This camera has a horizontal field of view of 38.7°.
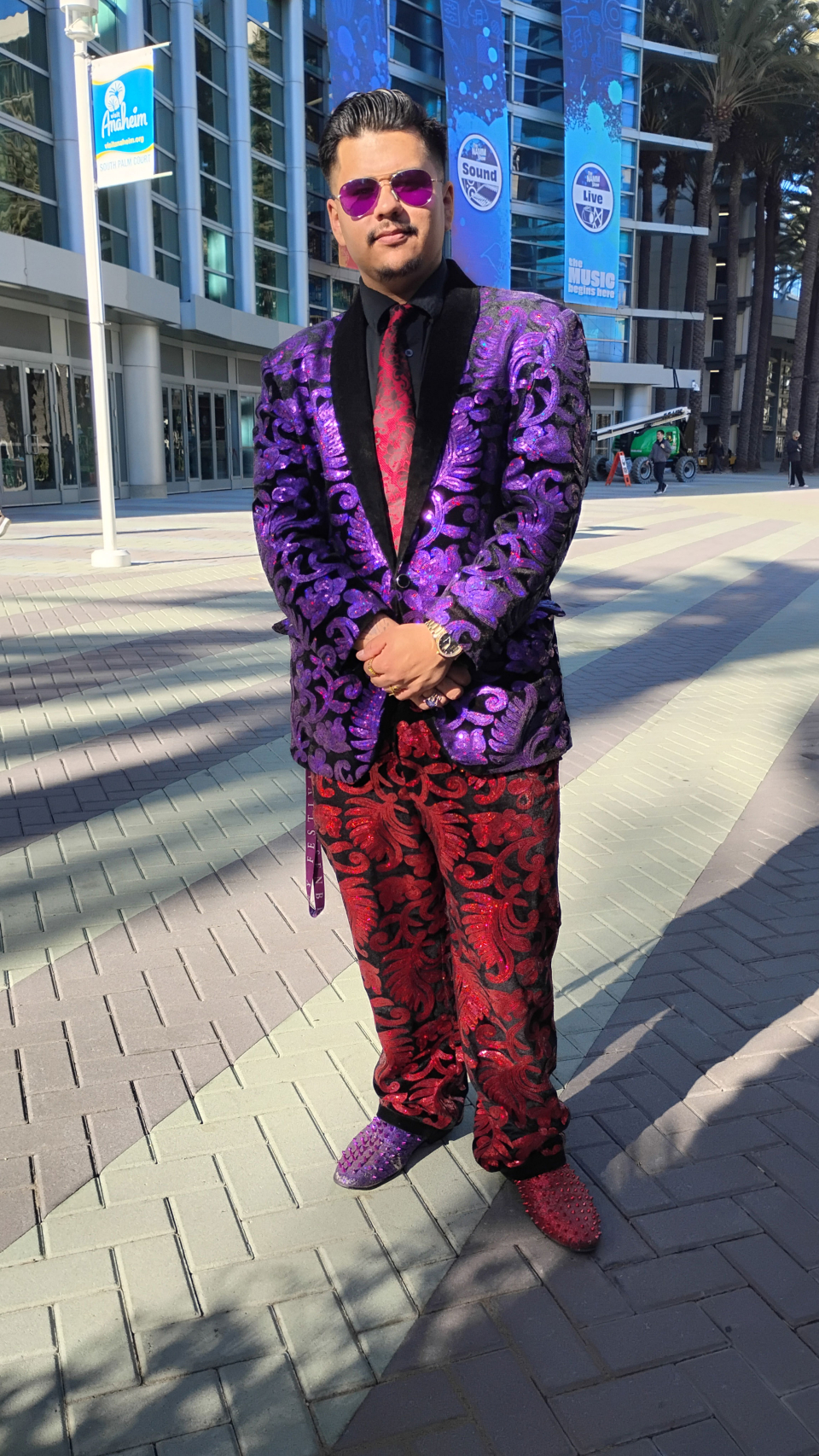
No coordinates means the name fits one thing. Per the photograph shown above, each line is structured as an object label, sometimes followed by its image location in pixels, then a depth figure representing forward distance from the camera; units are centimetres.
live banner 4228
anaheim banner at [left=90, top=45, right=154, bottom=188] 1110
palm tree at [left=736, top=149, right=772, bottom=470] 4772
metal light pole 1120
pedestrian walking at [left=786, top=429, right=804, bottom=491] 3572
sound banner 3753
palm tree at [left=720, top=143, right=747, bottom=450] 4581
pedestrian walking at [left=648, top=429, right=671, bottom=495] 3125
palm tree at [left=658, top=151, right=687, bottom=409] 5162
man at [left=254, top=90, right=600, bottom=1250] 202
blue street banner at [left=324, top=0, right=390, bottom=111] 3456
